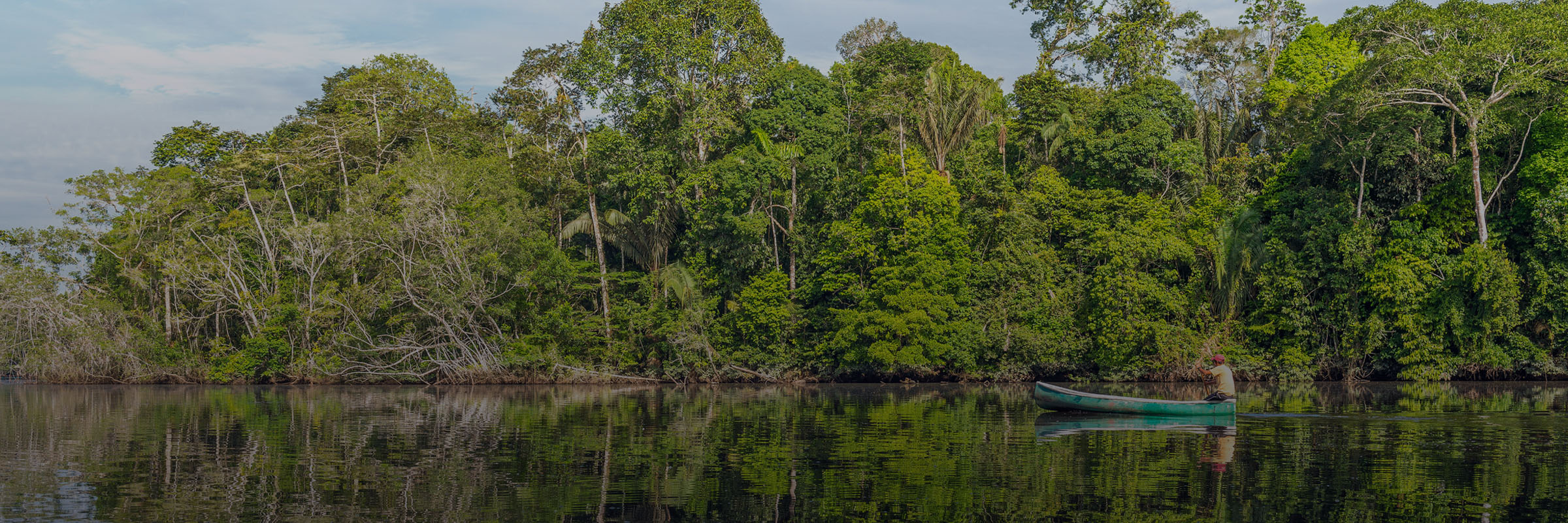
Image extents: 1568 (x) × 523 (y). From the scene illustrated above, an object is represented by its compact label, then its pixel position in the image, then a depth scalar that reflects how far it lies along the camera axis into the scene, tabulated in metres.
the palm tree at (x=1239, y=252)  41.00
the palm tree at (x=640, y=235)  47.91
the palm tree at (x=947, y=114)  45.94
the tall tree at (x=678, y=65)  46.72
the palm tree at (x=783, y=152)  45.16
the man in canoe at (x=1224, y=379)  24.41
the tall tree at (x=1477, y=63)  35.00
